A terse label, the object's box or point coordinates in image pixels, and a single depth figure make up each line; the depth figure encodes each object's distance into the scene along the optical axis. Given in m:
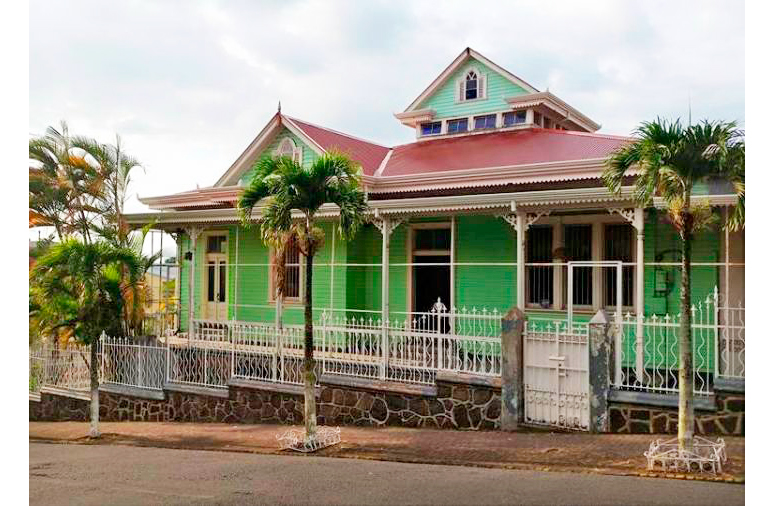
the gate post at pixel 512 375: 10.34
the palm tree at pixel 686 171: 7.89
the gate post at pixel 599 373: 9.69
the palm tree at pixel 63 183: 18.52
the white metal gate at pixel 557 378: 9.97
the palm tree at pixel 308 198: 10.23
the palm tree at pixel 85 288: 12.33
